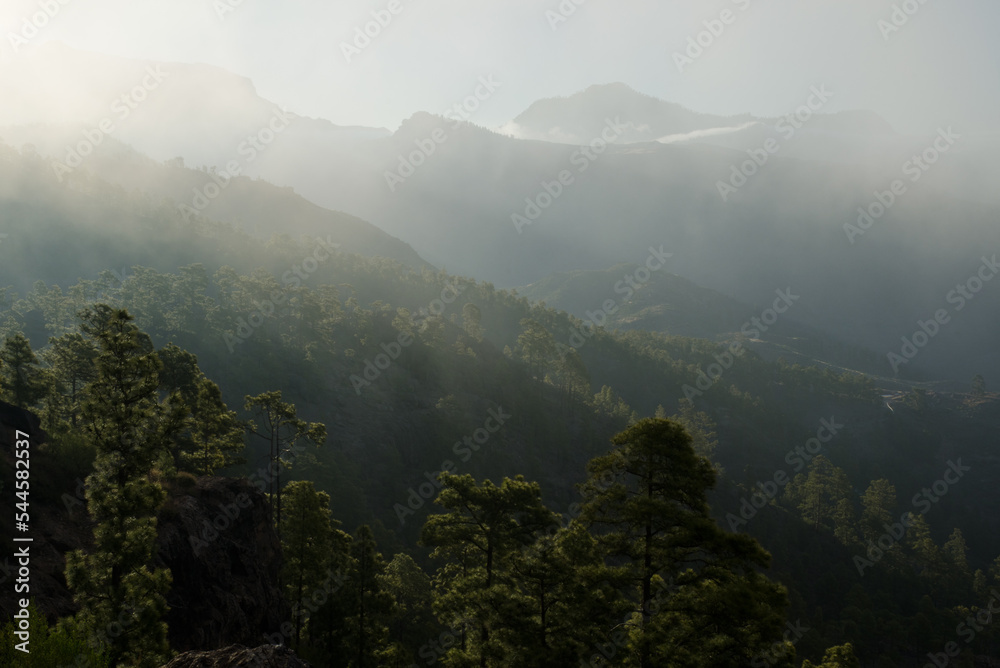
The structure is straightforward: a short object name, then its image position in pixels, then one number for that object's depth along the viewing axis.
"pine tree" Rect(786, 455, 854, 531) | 114.56
